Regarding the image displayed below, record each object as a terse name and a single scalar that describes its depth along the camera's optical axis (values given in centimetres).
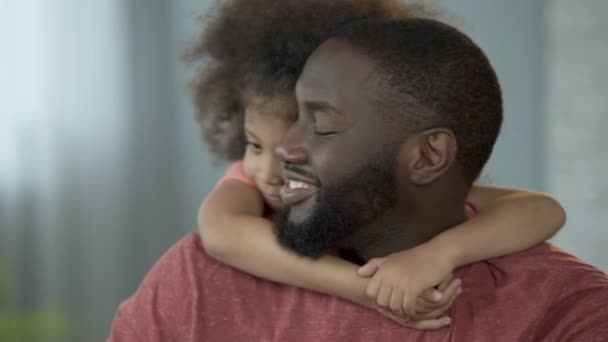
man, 167
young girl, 166
